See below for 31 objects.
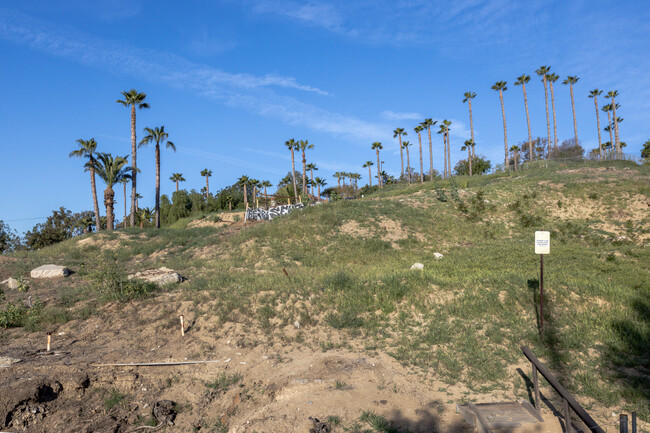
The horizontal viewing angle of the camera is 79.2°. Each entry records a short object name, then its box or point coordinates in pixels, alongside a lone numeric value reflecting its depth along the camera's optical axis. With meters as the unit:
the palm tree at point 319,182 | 86.79
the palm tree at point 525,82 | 59.25
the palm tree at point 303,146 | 61.95
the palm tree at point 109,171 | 36.10
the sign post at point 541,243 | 9.35
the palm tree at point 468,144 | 66.41
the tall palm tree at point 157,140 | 41.78
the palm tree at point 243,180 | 71.25
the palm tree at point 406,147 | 75.91
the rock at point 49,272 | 17.64
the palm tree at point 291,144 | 62.28
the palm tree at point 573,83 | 62.78
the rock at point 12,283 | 15.49
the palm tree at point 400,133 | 74.20
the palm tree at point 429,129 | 65.94
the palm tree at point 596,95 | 64.75
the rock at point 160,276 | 14.10
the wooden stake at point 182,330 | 10.30
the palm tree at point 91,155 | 38.03
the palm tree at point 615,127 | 58.81
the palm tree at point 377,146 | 77.75
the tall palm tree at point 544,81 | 60.19
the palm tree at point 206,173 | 75.75
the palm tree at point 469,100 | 64.62
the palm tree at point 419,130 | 67.56
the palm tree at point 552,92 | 59.94
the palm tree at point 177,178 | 77.61
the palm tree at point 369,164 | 89.54
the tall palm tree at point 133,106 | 38.88
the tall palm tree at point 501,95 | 59.46
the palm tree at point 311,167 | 81.69
